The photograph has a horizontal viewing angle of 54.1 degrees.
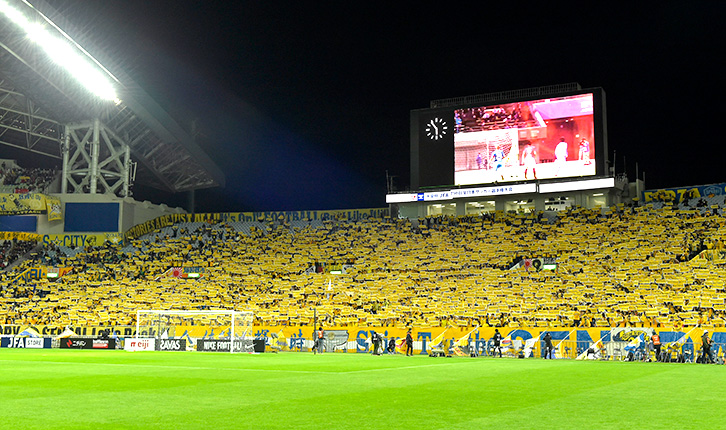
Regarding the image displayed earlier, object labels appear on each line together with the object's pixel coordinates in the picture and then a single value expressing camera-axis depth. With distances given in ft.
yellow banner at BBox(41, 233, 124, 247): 202.59
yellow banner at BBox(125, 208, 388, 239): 205.98
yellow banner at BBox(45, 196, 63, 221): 200.13
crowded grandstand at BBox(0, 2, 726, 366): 131.44
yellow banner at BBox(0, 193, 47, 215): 198.18
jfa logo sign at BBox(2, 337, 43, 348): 135.33
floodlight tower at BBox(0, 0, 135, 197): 146.49
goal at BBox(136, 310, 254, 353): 123.95
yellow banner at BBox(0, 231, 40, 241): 198.18
